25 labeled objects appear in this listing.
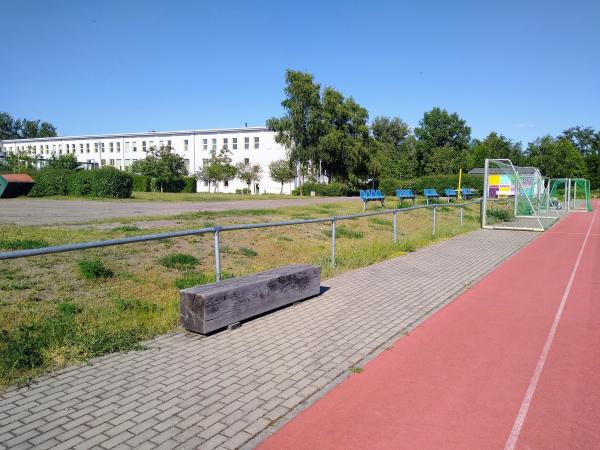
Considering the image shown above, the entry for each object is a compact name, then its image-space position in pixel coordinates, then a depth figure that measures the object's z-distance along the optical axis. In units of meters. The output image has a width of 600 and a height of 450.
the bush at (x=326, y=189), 54.53
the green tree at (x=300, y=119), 56.19
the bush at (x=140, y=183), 54.22
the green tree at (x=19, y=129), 137.00
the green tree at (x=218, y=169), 64.25
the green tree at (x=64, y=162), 59.69
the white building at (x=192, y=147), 70.56
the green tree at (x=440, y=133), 87.69
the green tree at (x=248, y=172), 65.25
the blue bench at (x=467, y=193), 37.99
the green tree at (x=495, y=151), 71.12
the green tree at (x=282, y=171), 59.88
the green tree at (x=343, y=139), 56.62
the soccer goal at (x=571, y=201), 37.04
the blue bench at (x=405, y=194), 26.81
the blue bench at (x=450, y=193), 34.91
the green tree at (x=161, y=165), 56.56
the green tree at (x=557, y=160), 64.19
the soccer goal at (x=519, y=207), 20.45
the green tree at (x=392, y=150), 62.08
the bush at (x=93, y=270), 7.83
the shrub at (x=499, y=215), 21.90
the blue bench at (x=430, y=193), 29.25
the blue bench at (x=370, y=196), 24.68
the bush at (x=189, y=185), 62.18
